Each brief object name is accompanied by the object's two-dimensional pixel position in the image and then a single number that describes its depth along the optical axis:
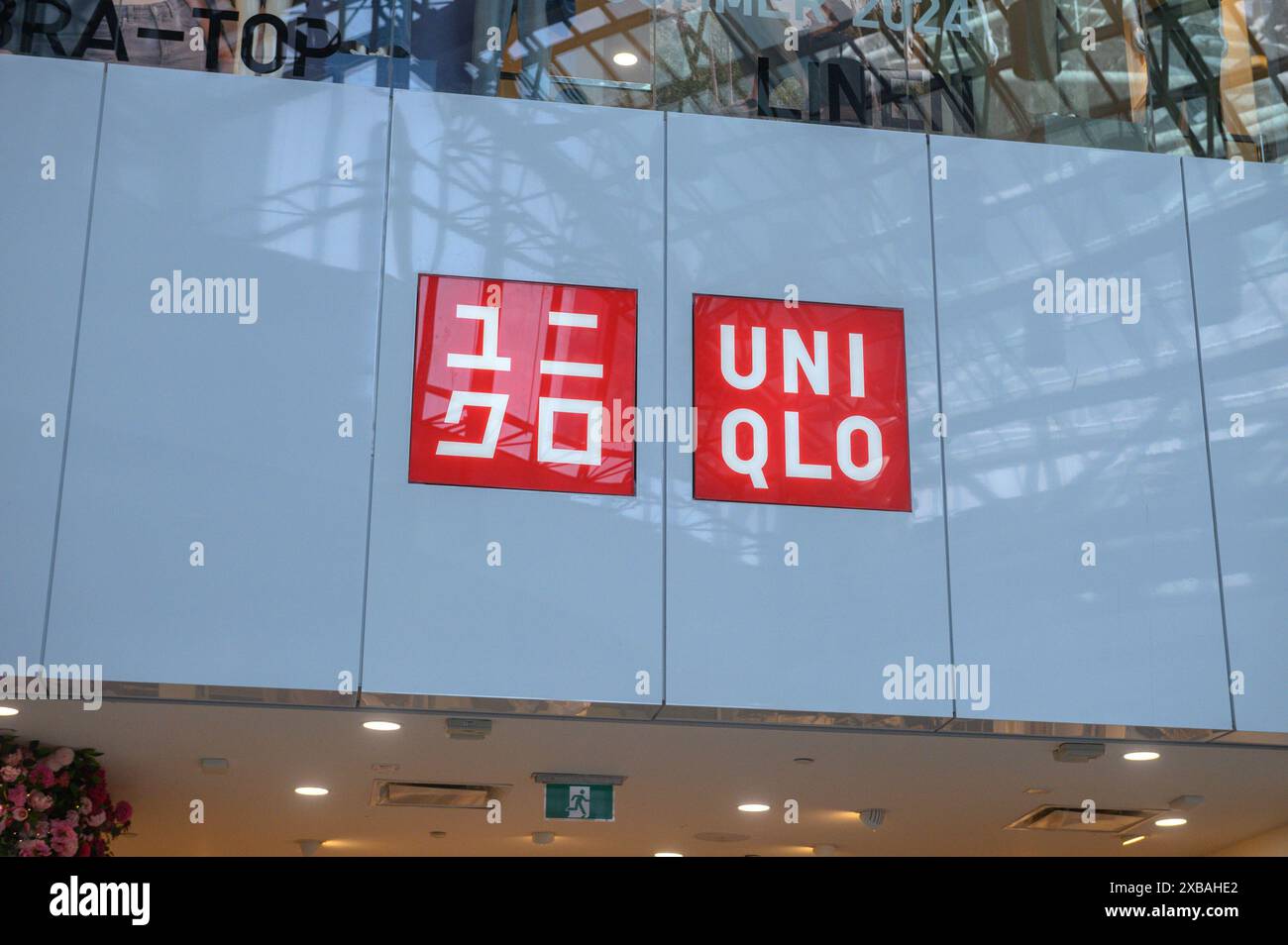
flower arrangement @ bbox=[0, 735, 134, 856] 7.50
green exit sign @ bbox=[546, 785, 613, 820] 8.52
